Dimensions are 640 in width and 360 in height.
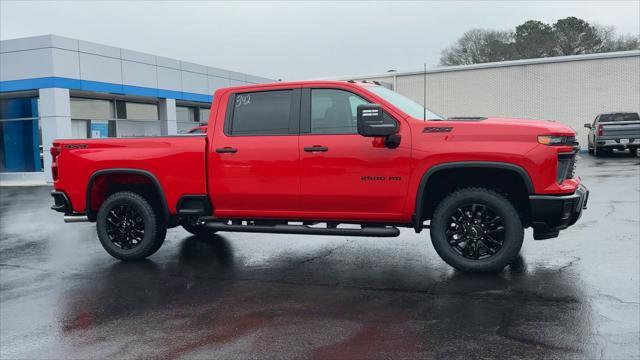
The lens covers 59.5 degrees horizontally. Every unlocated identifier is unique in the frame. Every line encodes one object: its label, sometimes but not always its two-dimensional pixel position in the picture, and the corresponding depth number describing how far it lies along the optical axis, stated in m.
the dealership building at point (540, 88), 28.08
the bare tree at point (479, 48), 54.78
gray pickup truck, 21.83
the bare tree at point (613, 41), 49.59
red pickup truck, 5.60
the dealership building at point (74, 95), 21.23
